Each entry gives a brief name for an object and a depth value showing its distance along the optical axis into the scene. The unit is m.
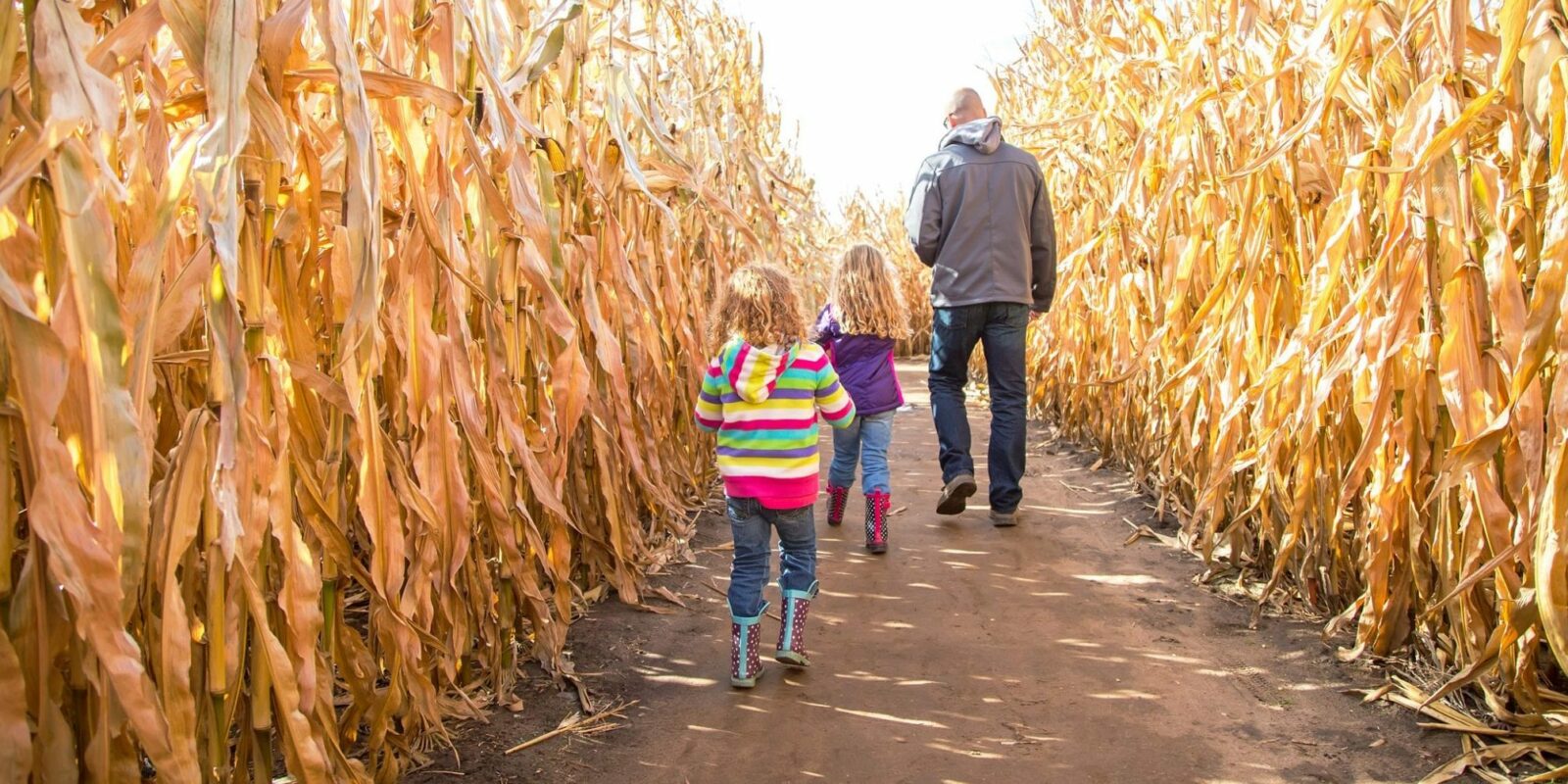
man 4.71
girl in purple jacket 4.49
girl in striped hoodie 3.13
